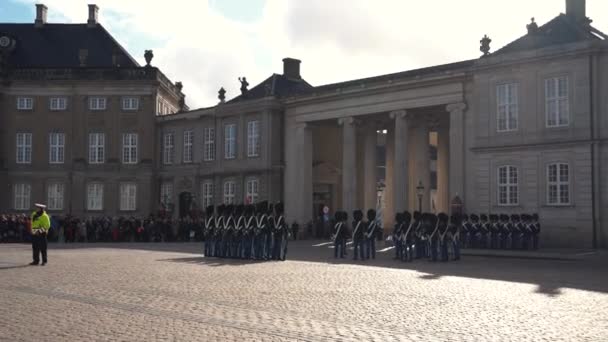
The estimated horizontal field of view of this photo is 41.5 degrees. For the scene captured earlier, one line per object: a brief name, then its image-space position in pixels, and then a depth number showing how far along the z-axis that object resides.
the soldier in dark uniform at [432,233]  26.28
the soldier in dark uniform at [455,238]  26.83
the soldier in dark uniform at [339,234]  27.78
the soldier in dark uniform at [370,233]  27.28
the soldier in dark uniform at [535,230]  31.69
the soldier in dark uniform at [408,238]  26.52
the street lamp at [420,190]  37.57
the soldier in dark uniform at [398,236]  26.75
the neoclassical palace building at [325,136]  33.91
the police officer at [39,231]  22.91
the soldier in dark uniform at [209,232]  27.95
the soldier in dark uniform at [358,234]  26.73
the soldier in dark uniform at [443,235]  26.31
